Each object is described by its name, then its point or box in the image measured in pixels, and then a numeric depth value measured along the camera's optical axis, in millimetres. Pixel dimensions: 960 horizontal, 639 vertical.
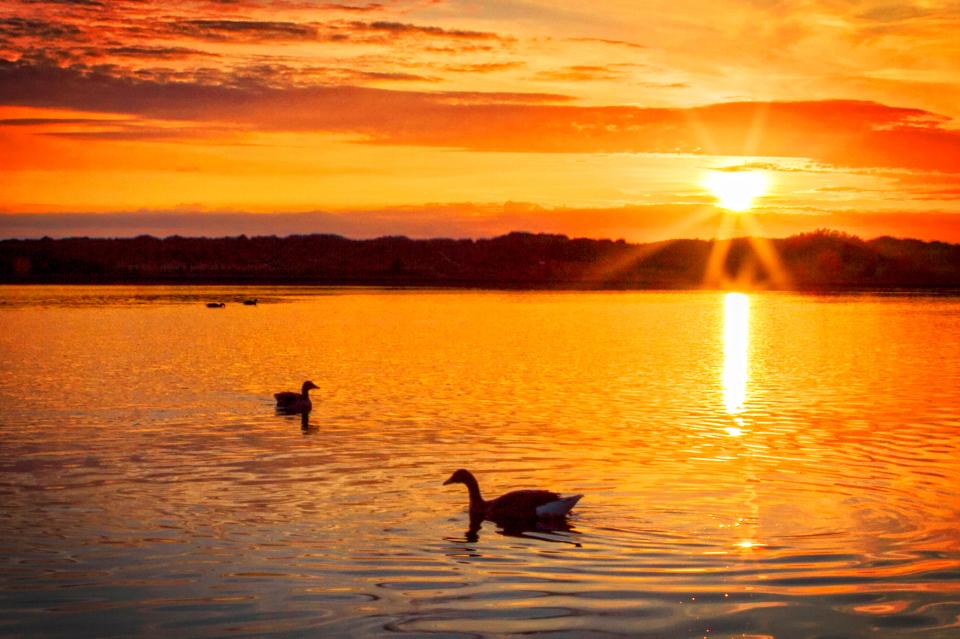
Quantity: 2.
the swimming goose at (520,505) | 14141
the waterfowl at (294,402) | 25062
